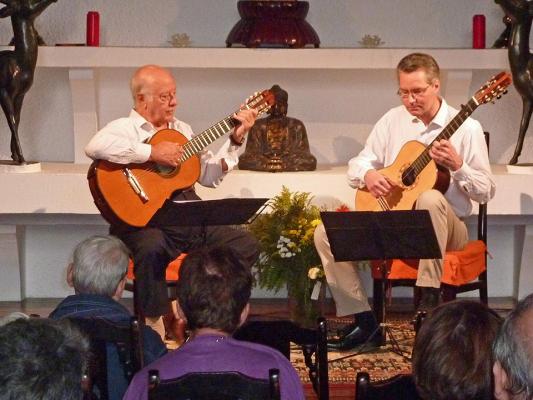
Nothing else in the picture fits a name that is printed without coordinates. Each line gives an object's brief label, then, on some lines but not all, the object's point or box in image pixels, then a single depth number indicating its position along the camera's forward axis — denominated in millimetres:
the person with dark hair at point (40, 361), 2764
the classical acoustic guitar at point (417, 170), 7387
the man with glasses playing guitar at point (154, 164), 7517
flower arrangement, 8431
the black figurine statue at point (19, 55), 8633
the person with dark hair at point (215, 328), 4259
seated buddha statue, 8919
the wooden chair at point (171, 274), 7667
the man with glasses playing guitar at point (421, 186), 7465
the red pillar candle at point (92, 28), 9111
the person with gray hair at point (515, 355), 3403
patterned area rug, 7278
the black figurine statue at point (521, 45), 8664
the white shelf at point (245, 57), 8986
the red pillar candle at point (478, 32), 9277
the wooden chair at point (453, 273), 7543
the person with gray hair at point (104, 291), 4921
